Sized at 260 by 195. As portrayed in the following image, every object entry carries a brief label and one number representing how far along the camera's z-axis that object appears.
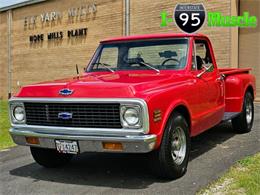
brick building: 11.17
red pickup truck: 3.44
